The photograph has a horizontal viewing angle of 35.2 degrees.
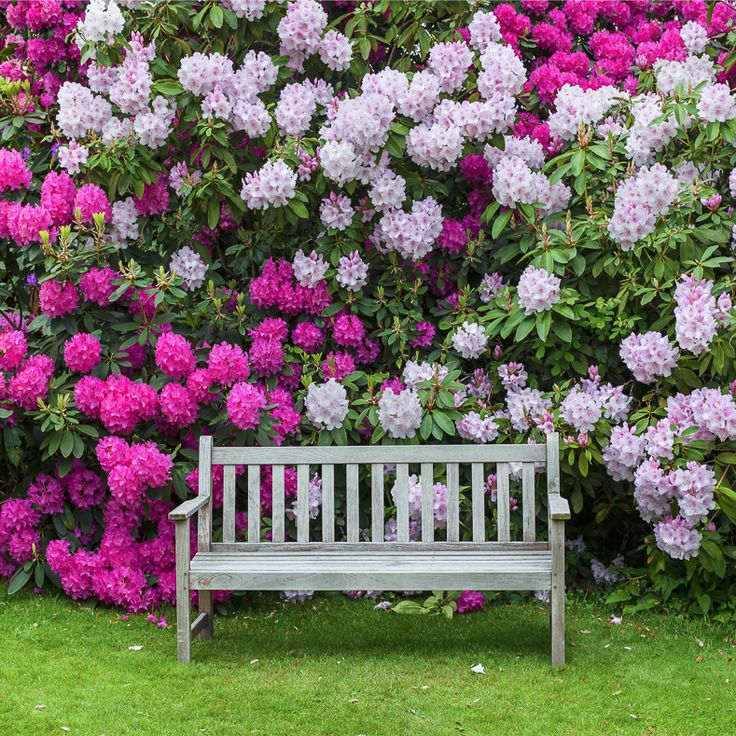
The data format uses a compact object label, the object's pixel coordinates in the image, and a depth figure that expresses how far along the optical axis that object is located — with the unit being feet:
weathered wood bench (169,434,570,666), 14.34
